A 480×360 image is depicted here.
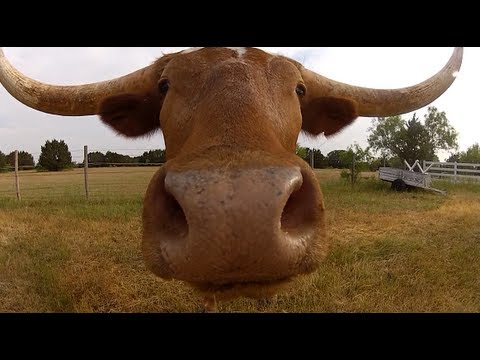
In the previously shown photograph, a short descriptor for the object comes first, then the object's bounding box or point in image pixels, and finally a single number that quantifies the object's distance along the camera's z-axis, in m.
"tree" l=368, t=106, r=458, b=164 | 13.65
